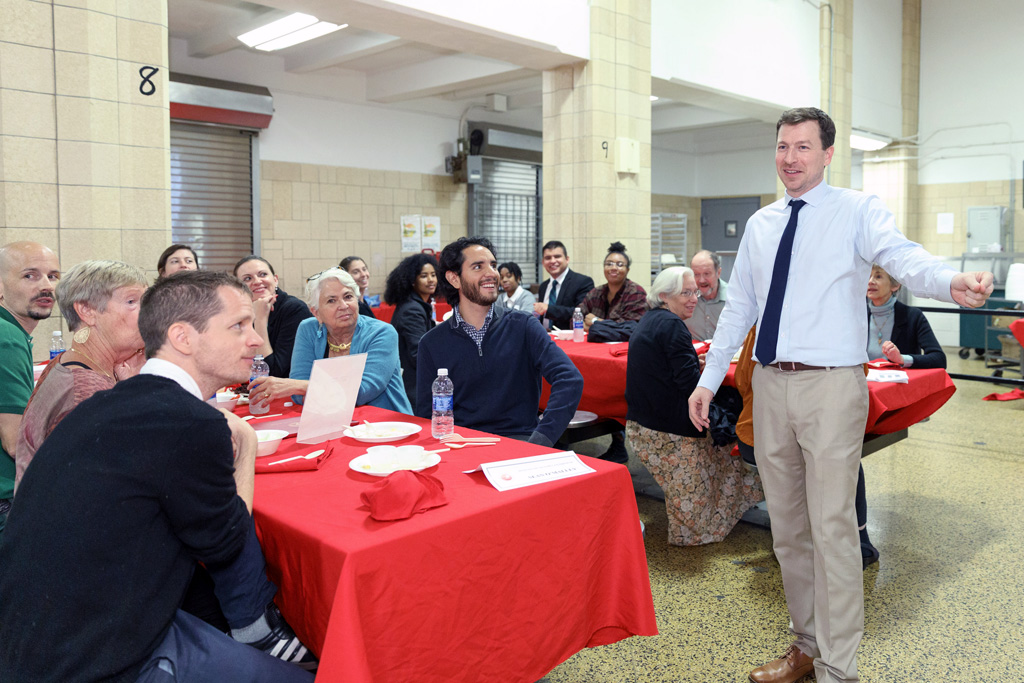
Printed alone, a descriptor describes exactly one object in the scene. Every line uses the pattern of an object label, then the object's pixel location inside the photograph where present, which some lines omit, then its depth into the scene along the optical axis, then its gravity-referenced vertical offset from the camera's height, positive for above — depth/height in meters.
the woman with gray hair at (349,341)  3.21 -0.23
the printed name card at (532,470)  1.92 -0.48
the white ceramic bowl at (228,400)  3.02 -0.47
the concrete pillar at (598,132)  7.34 +1.57
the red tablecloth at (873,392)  3.38 -0.51
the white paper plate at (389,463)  2.05 -0.48
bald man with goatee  2.31 -0.09
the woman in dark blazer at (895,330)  3.89 -0.21
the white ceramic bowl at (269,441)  2.28 -0.47
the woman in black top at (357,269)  6.64 +0.17
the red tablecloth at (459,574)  1.52 -0.64
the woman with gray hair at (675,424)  3.56 -0.65
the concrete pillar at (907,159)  11.79 +2.07
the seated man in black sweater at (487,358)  2.97 -0.27
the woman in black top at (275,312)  4.10 -0.13
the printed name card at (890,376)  3.43 -0.39
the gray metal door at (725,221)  14.70 +1.37
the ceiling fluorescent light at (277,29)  6.99 +2.49
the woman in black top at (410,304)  4.73 -0.10
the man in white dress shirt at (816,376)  2.24 -0.26
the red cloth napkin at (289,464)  2.10 -0.50
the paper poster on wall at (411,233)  10.04 +0.75
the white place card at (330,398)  2.34 -0.35
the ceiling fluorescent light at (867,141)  11.27 +2.29
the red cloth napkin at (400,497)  1.67 -0.47
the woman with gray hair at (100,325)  2.02 -0.11
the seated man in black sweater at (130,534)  1.32 -0.44
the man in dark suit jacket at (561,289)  6.43 +0.01
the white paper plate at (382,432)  2.43 -0.47
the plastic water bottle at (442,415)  2.49 -0.43
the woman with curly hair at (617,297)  5.68 -0.05
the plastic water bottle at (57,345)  3.93 -0.30
